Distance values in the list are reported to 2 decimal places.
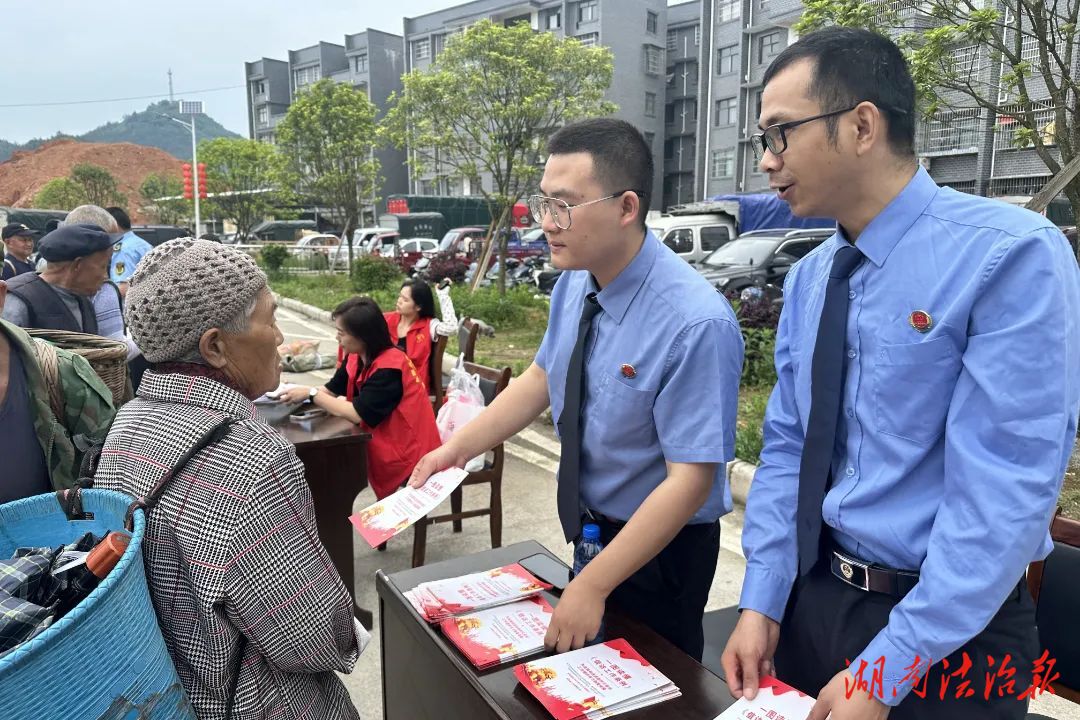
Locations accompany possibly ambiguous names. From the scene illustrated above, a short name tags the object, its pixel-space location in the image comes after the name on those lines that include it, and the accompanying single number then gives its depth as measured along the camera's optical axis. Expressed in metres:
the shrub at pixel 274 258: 18.42
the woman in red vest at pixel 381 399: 3.28
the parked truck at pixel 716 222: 13.23
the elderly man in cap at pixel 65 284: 3.21
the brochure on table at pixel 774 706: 1.15
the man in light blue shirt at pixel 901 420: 0.99
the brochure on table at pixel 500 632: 1.38
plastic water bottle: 1.62
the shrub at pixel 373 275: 14.33
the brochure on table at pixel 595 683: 1.22
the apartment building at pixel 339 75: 41.88
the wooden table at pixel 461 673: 1.25
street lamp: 27.54
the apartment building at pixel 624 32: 32.69
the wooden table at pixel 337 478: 3.04
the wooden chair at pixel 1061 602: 1.55
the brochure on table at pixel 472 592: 1.54
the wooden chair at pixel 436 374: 4.62
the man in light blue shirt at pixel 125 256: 4.95
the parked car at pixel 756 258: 9.60
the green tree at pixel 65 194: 37.81
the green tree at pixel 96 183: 37.29
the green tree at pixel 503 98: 11.28
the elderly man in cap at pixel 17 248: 6.83
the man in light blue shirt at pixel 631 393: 1.40
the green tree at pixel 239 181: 28.36
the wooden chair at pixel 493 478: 3.63
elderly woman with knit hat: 1.24
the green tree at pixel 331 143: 16.42
